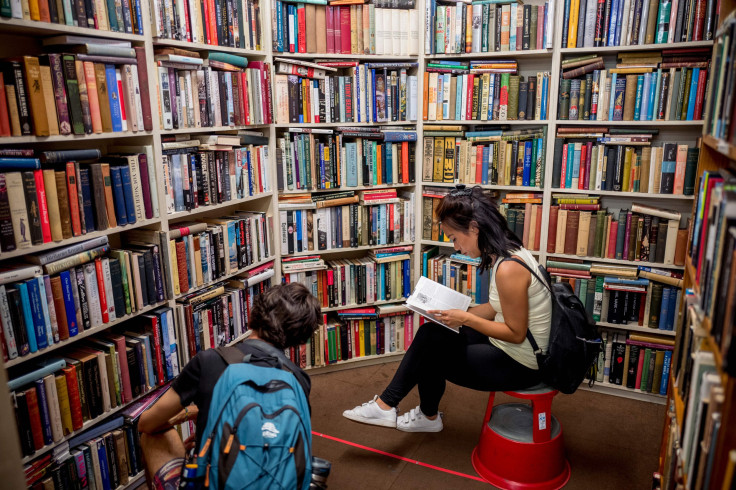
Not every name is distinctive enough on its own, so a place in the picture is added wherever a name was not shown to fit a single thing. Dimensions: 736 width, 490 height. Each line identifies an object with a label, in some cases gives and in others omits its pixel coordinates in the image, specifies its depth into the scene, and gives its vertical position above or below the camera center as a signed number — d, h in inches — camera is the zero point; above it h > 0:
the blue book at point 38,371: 69.4 -31.4
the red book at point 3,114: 64.5 +2.9
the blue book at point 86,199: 76.3 -8.9
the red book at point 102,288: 79.5 -22.5
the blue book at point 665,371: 113.4 -50.5
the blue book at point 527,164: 119.0 -6.9
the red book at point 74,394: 75.7 -36.5
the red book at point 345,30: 118.8 +23.3
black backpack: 80.9 -31.8
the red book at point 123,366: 83.7 -35.7
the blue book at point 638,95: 108.0 +7.4
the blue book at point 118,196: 80.7 -8.9
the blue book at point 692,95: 102.5 +7.0
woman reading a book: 82.4 -30.7
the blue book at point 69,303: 74.7 -23.1
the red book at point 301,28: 115.3 +23.1
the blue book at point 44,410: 71.8 -36.5
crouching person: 52.3 -28.0
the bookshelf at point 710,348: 41.7 -19.7
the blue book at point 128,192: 82.0 -8.5
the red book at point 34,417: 70.4 -36.8
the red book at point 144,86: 83.3 +7.9
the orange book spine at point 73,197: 74.2 -8.3
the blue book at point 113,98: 78.4 +5.7
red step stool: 85.2 -51.4
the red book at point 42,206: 70.0 -8.9
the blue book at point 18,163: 66.9 -3.2
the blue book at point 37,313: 69.7 -22.9
